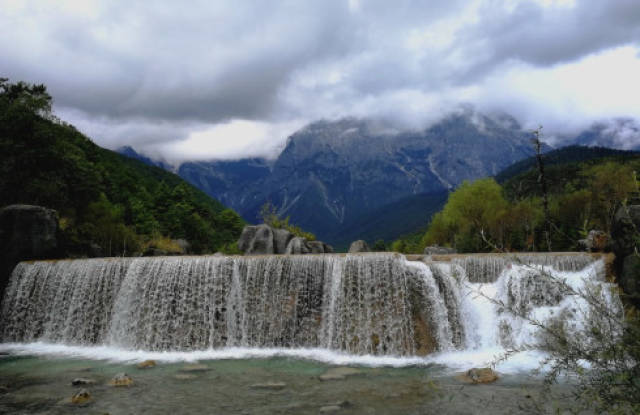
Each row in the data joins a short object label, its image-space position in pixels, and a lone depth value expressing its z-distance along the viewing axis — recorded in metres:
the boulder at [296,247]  27.11
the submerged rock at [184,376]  11.77
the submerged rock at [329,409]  8.89
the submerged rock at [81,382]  11.09
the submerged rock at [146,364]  13.23
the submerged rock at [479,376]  10.65
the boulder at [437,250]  32.06
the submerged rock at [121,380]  11.07
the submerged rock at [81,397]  9.68
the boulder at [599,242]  18.14
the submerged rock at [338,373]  11.47
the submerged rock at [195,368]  12.62
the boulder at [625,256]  13.84
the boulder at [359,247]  27.67
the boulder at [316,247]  29.47
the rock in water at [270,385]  10.62
